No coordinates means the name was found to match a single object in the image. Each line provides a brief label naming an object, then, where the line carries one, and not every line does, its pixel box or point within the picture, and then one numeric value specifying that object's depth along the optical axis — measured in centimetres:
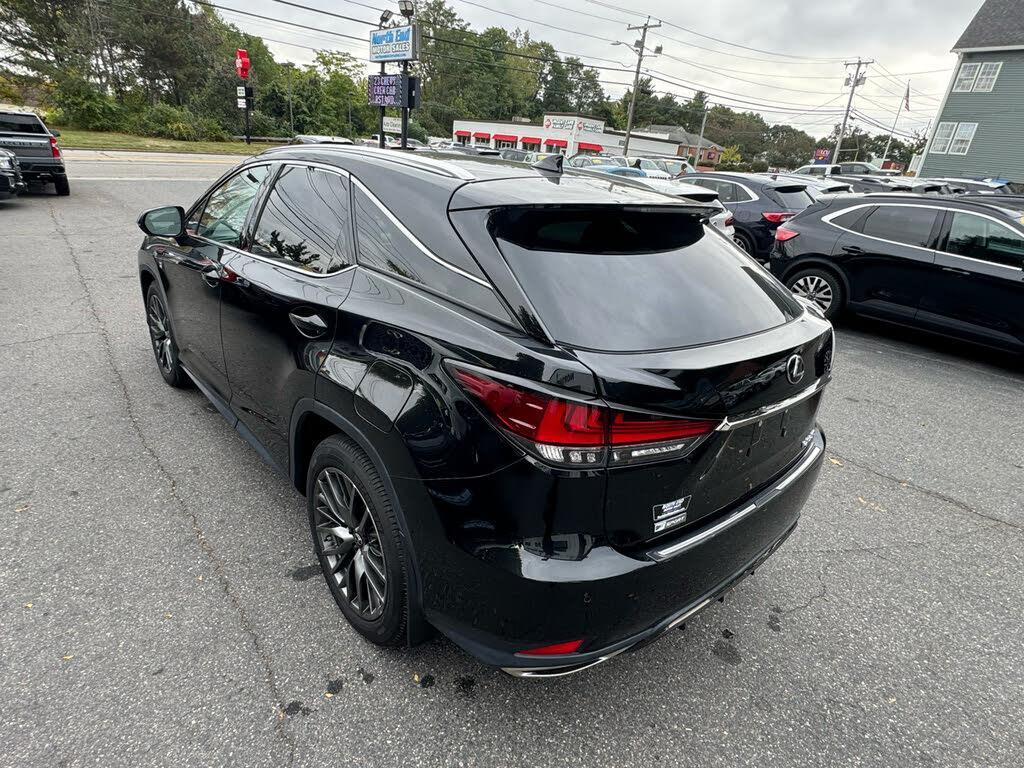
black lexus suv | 155
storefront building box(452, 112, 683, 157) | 5528
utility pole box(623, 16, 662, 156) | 4278
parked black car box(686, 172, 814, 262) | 1001
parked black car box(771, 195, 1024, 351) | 577
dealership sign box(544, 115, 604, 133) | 5462
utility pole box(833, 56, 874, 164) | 5459
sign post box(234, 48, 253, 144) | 3556
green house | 2842
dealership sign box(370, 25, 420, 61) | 1496
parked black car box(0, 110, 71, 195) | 1138
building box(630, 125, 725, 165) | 7756
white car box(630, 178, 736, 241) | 758
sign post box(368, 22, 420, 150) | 1415
